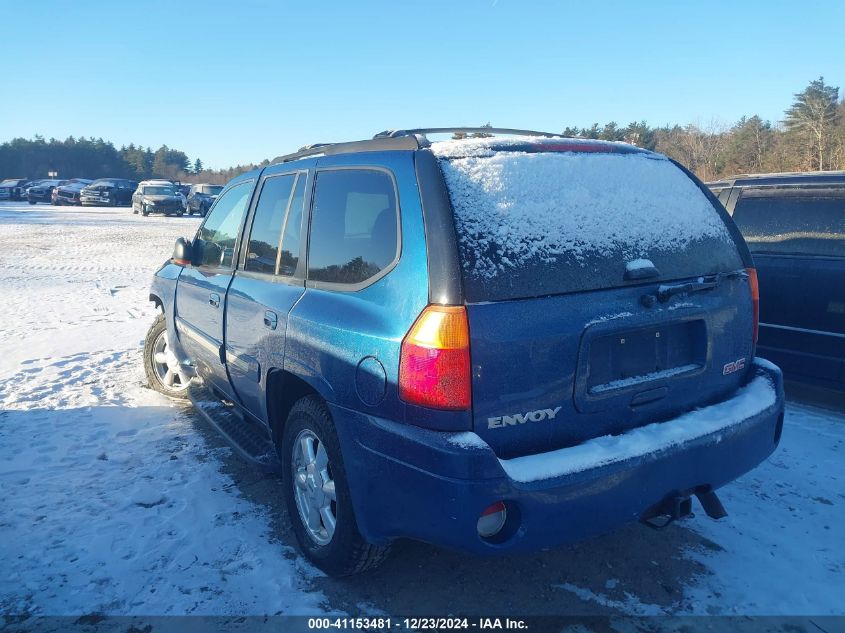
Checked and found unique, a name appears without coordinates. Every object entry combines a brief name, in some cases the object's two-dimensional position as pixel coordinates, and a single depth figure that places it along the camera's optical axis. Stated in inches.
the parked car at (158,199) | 1269.7
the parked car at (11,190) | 1831.9
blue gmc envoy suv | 83.1
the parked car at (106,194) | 1577.3
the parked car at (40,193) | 1720.0
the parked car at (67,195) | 1621.6
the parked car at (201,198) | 1352.1
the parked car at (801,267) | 182.5
